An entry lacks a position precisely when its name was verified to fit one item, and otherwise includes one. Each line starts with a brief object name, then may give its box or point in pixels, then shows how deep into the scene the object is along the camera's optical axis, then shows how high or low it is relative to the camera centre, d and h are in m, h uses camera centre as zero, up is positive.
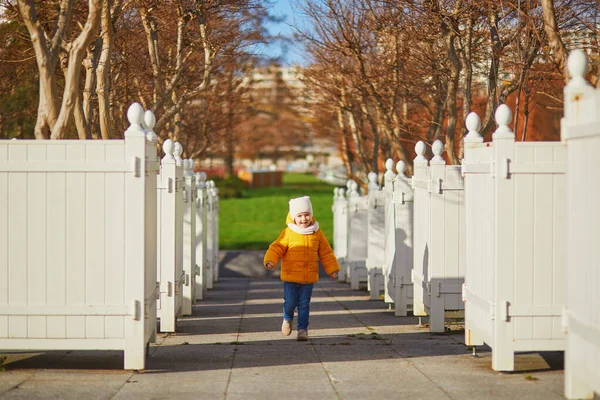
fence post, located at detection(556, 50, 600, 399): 6.70 -0.33
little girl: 11.01 -0.79
